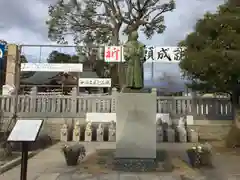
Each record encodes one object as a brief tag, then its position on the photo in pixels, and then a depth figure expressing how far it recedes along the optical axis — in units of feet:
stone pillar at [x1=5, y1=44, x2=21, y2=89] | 35.48
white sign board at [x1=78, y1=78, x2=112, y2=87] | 35.05
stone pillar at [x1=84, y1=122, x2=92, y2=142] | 25.51
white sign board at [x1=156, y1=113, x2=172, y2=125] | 27.98
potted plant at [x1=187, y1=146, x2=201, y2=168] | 15.24
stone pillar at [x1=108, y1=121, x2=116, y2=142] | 25.91
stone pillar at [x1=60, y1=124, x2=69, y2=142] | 25.69
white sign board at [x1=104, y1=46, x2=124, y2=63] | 35.15
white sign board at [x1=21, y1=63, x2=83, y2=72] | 36.42
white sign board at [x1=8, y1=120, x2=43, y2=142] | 9.59
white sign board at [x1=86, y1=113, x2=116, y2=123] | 28.17
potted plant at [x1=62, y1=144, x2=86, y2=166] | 15.38
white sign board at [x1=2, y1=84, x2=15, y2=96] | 30.72
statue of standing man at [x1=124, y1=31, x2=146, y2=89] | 16.86
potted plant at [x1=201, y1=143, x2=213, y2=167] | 15.34
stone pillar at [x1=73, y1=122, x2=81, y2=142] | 25.41
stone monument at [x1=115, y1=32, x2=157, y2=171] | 16.00
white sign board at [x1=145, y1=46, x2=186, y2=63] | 34.72
